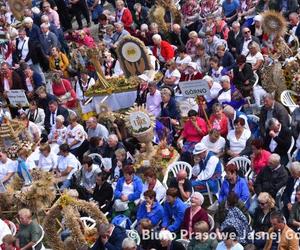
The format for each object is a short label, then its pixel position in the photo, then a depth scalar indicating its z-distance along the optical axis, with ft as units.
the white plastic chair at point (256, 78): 73.68
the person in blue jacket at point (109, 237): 57.41
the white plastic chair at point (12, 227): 61.82
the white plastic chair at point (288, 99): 70.41
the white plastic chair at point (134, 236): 58.49
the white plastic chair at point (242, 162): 65.16
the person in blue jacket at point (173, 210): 60.08
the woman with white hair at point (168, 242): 56.85
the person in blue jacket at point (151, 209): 60.75
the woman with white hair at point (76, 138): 72.02
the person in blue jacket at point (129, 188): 63.62
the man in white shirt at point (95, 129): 72.08
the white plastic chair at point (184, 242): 57.97
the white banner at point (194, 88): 70.90
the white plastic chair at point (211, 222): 58.39
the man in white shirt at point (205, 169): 63.82
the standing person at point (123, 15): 88.84
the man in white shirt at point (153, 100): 73.36
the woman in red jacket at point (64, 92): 78.69
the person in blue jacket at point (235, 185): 60.64
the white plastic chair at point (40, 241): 60.44
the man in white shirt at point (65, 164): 68.44
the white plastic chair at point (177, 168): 65.74
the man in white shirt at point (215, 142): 66.64
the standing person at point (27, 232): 60.39
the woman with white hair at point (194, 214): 59.00
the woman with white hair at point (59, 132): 73.00
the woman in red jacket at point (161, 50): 82.23
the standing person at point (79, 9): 92.02
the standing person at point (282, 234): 55.57
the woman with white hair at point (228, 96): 71.92
